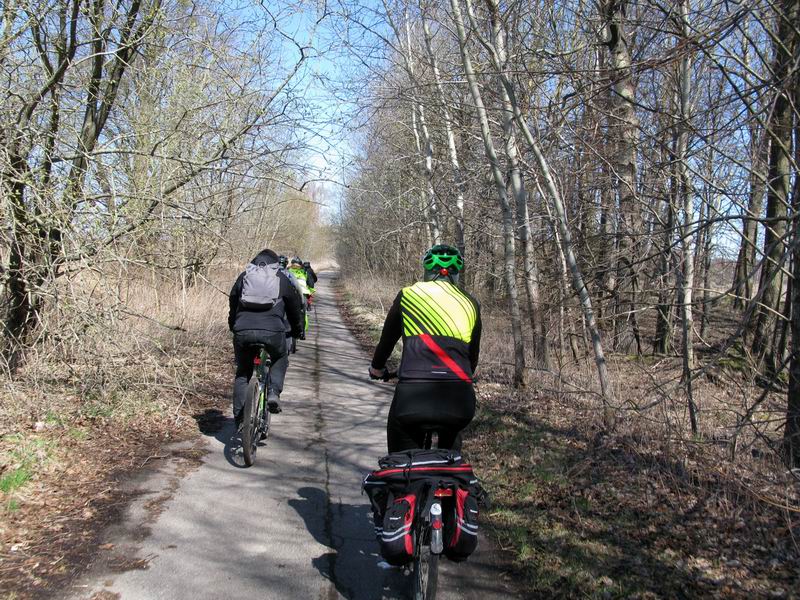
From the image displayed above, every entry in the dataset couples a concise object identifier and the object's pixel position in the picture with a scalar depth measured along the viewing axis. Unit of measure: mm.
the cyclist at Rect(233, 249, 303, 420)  6094
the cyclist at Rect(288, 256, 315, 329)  13912
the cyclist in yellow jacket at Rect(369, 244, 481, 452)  3623
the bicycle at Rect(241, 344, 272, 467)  5816
